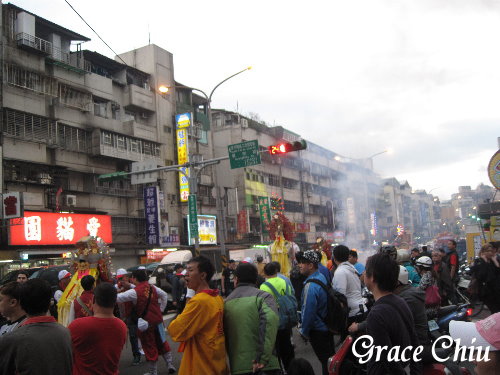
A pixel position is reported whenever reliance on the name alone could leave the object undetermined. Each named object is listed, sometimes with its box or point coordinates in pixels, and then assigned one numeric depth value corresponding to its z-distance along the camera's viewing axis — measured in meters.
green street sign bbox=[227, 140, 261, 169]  17.27
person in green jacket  4.71
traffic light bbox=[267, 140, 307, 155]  15.40
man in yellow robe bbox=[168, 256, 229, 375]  4.52
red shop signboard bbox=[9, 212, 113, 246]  25.83
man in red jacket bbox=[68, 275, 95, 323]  7.19
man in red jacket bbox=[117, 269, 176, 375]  8.26
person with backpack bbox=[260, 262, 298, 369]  6.82
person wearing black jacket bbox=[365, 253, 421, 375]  3.60
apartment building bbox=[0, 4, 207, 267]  27.34
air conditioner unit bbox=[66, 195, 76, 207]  29.67
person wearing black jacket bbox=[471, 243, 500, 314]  9.41
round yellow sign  13.51
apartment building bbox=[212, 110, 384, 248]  49.03
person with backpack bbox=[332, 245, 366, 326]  6.83
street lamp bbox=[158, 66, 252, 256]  19.58
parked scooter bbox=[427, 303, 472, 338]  7.06
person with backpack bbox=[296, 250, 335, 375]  6.06
